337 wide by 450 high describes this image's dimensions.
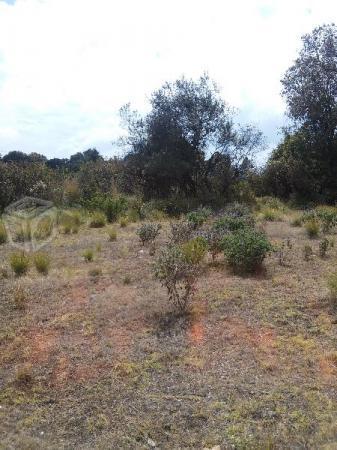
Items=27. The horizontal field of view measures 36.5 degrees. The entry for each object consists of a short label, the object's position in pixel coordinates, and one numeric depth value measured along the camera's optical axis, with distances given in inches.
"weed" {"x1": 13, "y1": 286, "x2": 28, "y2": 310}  220.2
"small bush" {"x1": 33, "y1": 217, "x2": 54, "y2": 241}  376.4
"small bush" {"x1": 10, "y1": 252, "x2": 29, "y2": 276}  270.7
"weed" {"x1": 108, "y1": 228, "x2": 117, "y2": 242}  354.3
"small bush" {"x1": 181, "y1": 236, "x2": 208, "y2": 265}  226.7
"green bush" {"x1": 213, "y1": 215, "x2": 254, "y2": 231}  326.6
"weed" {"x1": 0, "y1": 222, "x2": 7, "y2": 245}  365.6
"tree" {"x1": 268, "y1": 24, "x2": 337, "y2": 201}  594.2
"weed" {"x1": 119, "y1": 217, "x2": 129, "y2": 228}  418.3
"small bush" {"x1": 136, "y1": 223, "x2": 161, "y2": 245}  326.6
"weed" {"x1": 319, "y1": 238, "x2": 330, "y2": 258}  279.9
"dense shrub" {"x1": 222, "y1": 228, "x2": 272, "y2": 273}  253.6
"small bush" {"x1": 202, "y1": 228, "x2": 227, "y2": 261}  277.6
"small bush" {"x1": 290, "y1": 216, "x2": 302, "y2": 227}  396.7
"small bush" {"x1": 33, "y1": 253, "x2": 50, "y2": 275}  275.3
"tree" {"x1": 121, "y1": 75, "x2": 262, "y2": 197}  580.7
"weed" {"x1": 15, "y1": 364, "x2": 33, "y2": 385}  161.9
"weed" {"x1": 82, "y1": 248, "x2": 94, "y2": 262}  293.1
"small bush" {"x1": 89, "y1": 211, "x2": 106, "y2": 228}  425.8
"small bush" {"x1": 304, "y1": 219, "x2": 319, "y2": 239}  341.1
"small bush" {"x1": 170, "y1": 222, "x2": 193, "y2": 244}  303.3
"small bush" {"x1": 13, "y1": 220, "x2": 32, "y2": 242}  370.0
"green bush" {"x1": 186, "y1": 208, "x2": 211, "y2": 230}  372.9
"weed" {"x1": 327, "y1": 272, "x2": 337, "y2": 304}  207.9
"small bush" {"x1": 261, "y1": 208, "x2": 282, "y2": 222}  433.2
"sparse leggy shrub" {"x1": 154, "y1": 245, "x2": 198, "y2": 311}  206.4
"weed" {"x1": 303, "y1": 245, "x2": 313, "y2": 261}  274.8
